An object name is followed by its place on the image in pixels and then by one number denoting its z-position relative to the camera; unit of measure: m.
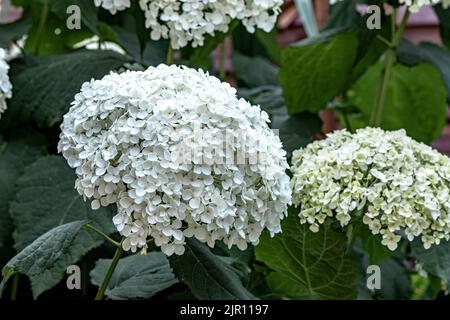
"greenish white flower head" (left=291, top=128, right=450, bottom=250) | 1.20
